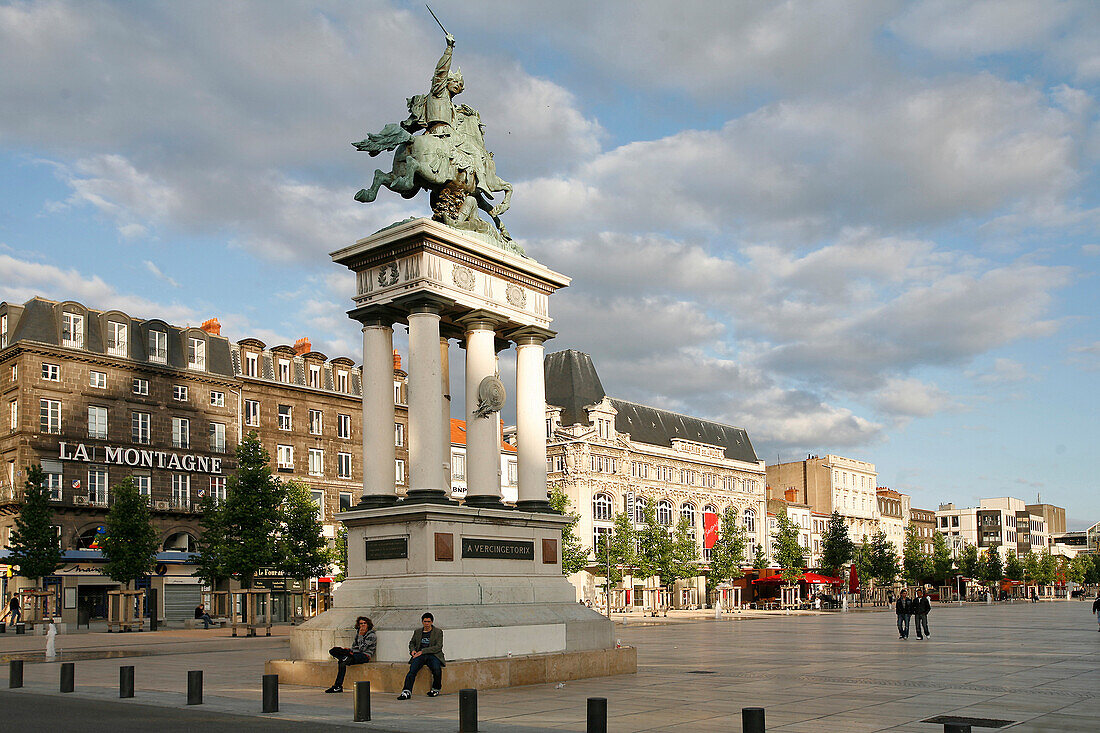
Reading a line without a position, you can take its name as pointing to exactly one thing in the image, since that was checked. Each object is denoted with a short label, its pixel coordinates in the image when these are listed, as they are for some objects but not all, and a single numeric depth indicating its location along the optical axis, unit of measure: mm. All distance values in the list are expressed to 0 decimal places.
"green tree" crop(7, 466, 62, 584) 55625
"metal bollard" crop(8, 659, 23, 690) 20453
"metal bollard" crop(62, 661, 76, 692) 19359
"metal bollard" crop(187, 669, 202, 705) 17234
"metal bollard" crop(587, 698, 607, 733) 12250
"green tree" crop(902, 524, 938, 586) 126562
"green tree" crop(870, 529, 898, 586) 114750
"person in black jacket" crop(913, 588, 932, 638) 36875
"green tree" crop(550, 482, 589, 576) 75375
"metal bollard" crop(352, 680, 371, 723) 14688
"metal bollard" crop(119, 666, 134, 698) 18422
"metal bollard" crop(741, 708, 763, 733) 10938
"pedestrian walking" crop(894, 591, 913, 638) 37688
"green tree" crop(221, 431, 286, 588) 56875
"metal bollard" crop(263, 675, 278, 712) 16016
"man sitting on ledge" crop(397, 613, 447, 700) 17891
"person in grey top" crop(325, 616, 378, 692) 18703
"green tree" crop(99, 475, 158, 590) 57781
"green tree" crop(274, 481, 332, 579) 59938
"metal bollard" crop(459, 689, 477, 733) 13430
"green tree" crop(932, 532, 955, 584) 130125
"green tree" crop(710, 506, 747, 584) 90562
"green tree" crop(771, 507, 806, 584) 99875
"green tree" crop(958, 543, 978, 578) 144000
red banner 68625
